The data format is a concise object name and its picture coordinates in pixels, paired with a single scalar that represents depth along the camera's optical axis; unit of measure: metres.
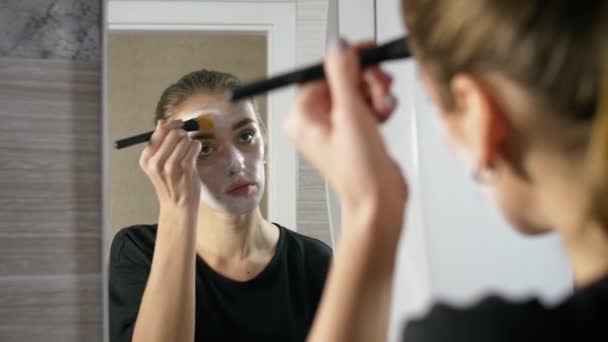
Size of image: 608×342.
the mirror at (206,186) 0.86
